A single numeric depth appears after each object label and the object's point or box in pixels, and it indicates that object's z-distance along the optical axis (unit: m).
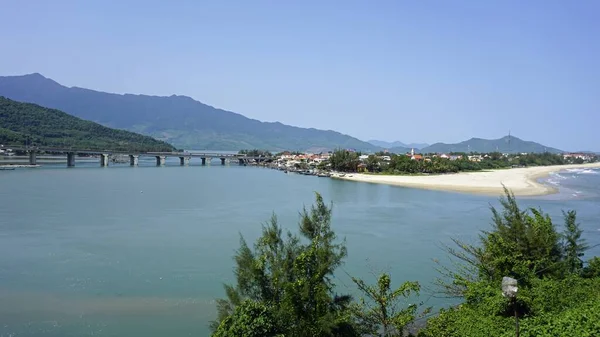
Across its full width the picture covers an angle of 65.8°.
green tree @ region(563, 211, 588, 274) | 8.73
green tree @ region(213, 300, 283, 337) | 5.71
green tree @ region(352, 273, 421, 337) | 6.27
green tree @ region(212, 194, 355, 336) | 6.10
